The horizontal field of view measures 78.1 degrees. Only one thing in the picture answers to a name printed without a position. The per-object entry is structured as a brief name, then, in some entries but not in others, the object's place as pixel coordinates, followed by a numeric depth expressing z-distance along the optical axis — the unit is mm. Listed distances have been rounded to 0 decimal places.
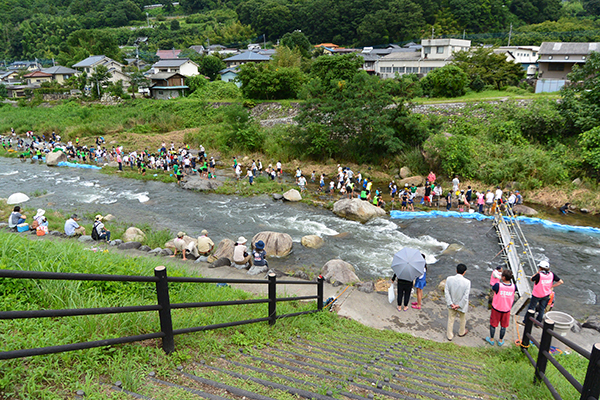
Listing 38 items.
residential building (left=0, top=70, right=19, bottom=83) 68556
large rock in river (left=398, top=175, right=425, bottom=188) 22031
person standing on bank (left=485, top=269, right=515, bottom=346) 7066
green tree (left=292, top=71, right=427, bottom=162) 23500
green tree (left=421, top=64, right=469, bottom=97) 33162
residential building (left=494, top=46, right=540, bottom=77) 53062
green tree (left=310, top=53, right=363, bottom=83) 36625
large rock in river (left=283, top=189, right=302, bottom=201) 20047
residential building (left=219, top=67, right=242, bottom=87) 54588
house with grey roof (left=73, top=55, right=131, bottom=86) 60516
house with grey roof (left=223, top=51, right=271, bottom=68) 62156
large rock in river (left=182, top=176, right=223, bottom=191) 22031
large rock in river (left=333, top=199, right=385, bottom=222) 17453
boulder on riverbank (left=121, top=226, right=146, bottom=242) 13332
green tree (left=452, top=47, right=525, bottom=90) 35625
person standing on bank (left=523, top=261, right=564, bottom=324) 8195
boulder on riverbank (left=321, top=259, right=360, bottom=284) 10859
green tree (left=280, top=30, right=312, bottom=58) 63281
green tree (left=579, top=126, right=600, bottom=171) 19156
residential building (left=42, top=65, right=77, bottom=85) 62938
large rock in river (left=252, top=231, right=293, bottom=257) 13602
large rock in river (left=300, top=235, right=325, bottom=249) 14375
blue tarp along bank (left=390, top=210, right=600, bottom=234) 15758
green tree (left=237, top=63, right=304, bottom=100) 40031
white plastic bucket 7340
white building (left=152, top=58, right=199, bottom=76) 56750
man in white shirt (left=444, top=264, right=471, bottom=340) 7359
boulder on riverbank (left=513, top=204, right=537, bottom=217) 17636
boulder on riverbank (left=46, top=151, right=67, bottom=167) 28203
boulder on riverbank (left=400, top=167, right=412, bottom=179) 23188
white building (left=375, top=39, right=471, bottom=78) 49062
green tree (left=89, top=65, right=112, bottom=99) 52500
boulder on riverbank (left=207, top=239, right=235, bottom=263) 12362
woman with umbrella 8359
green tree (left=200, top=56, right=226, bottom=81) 56156
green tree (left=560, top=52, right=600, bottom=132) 21188
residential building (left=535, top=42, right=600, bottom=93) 37281
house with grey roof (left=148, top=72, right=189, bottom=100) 51688
